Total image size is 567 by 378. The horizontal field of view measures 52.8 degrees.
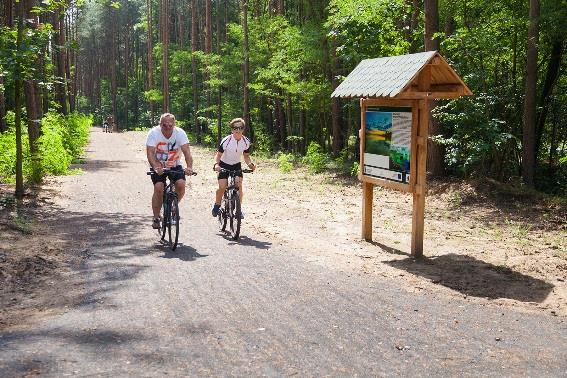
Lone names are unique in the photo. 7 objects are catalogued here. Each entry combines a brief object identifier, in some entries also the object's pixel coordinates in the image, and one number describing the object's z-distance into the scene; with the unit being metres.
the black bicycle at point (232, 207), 9.34
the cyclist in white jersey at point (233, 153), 9.55
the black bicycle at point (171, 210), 8.42
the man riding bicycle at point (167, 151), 8.48
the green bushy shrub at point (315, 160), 19.92
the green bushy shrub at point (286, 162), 20.53
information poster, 8.33
